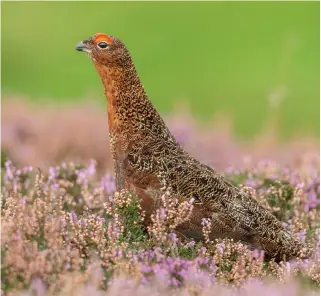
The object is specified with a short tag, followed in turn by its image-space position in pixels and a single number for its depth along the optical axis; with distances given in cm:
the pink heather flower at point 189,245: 1082
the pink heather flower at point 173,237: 1075
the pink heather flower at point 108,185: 1488
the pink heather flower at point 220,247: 1103
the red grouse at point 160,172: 1184
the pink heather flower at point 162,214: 1060
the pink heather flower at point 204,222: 1135
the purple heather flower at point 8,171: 1417
